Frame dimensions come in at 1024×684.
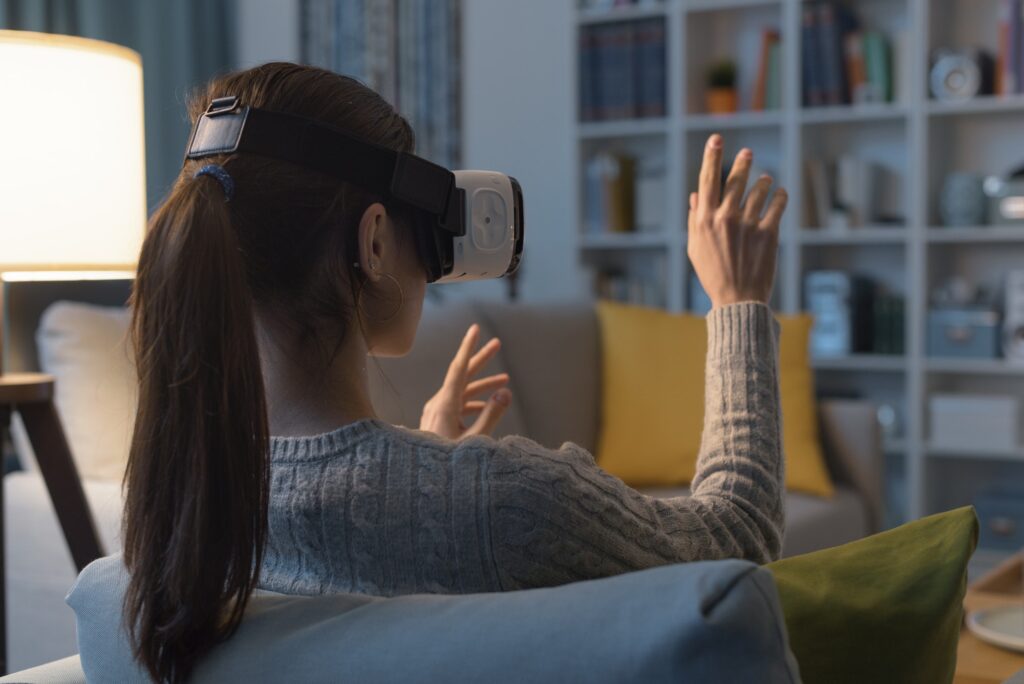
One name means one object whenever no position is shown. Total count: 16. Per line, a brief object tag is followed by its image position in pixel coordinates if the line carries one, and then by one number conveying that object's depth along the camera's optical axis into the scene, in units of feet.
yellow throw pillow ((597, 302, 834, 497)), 8.79
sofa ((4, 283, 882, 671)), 7.18
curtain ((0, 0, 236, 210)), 12.55
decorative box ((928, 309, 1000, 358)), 11.25
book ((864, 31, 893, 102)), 11.57
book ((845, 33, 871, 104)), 11.66
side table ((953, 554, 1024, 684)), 4.09
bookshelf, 11.41
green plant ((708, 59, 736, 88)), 12.44
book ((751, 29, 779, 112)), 12.13
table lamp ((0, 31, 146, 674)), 4.82
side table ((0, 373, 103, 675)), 5.33
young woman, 2.33
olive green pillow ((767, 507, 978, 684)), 2.28
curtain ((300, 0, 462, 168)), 14.02
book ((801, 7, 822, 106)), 11.70
